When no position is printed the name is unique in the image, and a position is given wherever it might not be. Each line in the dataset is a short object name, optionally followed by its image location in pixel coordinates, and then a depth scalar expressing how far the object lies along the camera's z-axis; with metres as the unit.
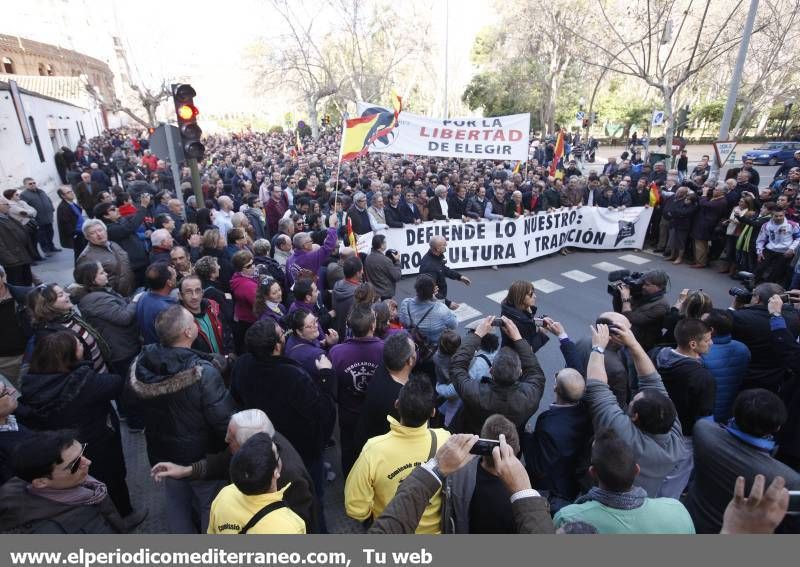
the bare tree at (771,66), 20.92
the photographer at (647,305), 4.36
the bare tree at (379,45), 29.77
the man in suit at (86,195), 10.95
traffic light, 6.36
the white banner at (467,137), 9.45
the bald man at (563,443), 2.90
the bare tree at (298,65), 29.14
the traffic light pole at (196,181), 6.72
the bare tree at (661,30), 16.19
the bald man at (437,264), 5.98
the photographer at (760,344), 3.92
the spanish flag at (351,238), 7.20
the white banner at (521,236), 8.99
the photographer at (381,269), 5.81
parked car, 24.20
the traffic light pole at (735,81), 11.99
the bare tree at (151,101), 22.80
